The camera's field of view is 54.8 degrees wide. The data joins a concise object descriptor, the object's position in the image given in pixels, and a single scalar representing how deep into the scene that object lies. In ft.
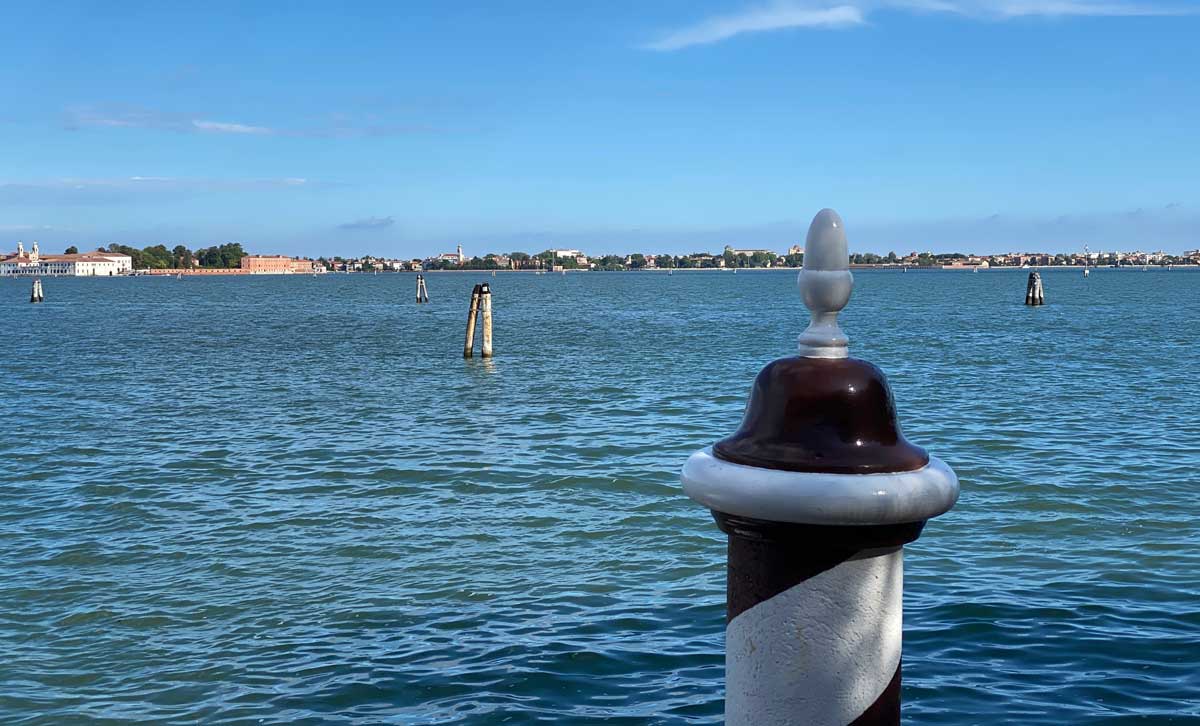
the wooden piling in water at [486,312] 129.29
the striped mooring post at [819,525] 7.77
